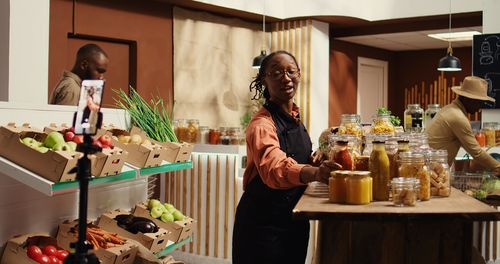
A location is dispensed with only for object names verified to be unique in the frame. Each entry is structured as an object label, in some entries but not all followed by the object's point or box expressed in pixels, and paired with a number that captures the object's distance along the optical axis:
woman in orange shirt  2.71
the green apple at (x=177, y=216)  3.89
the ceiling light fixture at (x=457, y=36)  9.92
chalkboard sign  8.23
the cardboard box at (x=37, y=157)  2.47
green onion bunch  3.91
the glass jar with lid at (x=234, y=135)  6.55
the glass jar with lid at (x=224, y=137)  6.56
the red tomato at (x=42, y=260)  2.69
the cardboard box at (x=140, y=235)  3.39
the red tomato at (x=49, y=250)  2.79
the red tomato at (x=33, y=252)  2.70
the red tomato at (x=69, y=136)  2.82
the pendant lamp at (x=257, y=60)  7.79
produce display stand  2.44
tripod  1.50
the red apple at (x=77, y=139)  2.81
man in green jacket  4.27
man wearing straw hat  4.91
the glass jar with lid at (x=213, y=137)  6.65
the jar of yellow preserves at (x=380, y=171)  2.40
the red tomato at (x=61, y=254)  2.82
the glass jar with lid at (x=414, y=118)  4.12
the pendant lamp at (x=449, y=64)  7.54
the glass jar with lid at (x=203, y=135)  6.79
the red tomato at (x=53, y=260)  2.74
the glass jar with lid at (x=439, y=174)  2.54
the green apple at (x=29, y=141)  2.61
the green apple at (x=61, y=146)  2.64
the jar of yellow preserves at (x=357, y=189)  2.24
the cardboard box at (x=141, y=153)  3.21
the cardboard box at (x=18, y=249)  2.72
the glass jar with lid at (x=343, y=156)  2.53
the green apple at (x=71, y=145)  2.71
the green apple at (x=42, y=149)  2.53
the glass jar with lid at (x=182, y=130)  6.83
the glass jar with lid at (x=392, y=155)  2.51
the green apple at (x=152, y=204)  3.86
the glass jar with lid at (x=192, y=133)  6.82
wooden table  2.04
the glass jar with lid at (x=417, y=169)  2.40
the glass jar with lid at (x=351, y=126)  3.06
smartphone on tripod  1.52
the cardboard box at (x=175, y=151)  3.63
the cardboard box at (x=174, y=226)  3.73
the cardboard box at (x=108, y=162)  2.70
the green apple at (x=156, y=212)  3.77
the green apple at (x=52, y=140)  2.65
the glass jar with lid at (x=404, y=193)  2.20
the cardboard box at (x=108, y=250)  2.98
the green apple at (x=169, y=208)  3.94
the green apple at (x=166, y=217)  3.78
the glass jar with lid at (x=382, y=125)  3.06
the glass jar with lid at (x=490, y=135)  6.87
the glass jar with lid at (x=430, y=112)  5.57
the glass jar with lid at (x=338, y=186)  2.29
